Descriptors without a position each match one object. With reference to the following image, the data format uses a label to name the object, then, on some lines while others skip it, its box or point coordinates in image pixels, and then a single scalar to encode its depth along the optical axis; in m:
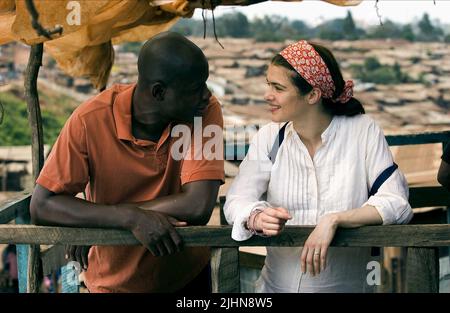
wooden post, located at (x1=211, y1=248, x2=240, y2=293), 2.43
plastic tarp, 2.50
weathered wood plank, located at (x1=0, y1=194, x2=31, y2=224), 3.07
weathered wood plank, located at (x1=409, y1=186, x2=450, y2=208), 3.88
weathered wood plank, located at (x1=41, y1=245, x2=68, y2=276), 3.61
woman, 2.74
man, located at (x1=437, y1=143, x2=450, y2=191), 3.10
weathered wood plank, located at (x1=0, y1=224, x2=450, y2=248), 2.33
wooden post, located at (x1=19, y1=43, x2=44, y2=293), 3.20
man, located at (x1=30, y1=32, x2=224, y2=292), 2.58
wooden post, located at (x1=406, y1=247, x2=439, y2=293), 2.35
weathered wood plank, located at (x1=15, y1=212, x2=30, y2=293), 3.22
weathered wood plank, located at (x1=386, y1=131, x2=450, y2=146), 3.96
